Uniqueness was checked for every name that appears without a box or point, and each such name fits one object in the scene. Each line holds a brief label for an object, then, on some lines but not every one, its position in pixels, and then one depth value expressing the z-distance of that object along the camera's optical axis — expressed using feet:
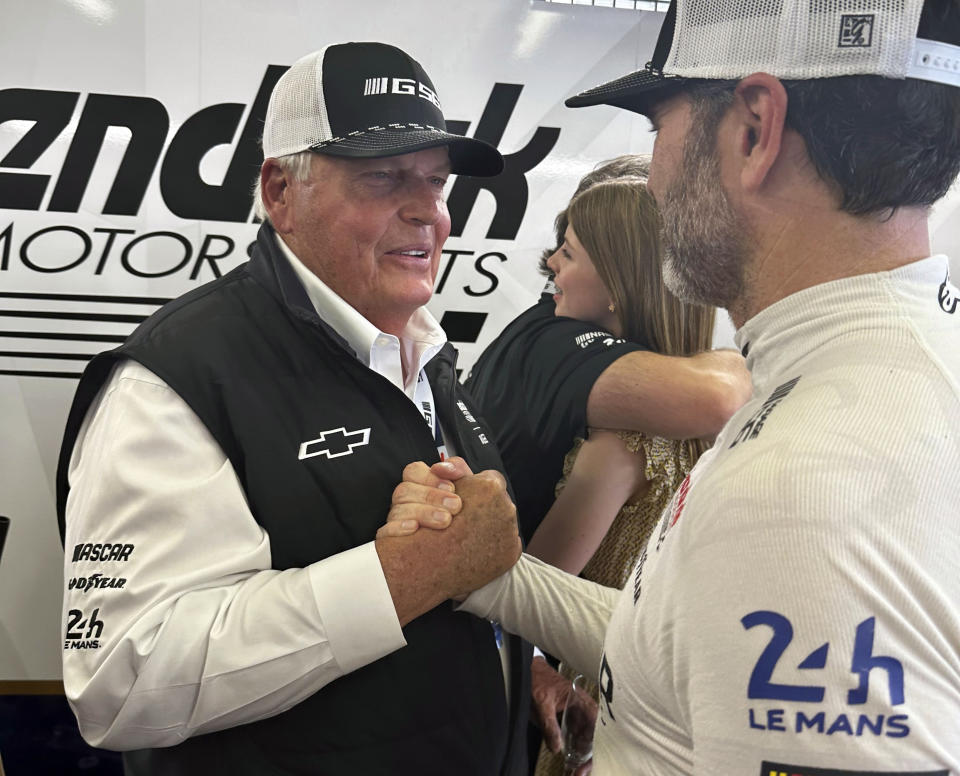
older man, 3.55
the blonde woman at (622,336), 5.50
